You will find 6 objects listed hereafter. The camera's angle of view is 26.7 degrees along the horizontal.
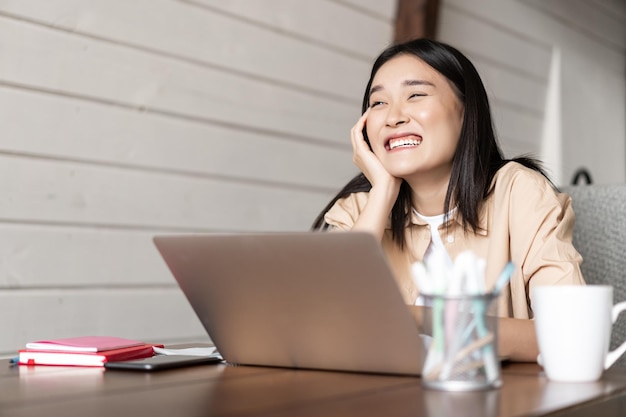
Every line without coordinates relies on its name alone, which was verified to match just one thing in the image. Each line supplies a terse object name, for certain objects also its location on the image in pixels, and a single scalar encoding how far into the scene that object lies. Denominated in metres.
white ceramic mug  1.29
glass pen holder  1.23
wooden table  1.15
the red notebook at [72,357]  1.48
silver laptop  1.28
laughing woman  1.86
